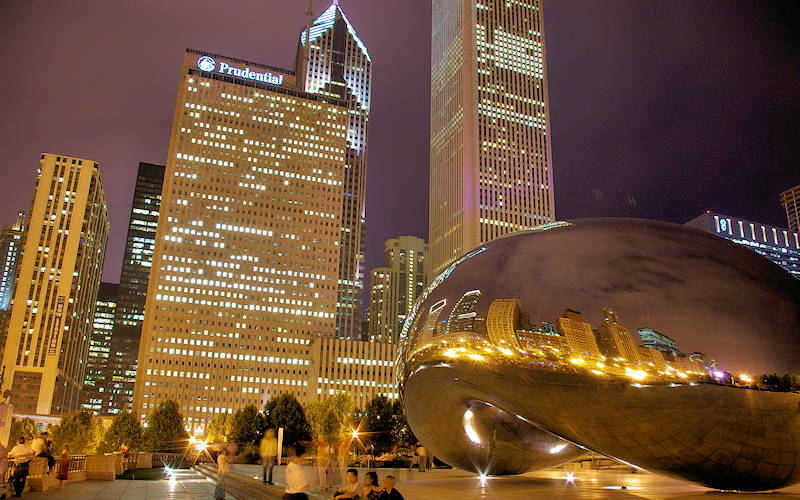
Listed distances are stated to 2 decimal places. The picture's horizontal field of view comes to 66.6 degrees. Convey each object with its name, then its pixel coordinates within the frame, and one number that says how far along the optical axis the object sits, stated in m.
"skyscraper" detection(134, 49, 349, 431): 139.25
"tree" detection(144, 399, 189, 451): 78.69
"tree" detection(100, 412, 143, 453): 75.12
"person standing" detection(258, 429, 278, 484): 14.77
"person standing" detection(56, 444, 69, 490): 17.70
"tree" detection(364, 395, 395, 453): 57.00
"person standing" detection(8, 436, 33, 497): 13.59
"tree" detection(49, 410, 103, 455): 72.50
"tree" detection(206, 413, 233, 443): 91.76
